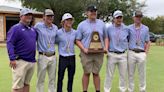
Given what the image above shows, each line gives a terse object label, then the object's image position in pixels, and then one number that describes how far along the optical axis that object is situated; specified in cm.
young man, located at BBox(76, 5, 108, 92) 527
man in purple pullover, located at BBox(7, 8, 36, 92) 454
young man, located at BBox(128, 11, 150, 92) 552
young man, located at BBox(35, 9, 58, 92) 502
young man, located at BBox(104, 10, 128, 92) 540
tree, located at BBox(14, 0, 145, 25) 2877
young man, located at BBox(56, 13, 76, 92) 519
